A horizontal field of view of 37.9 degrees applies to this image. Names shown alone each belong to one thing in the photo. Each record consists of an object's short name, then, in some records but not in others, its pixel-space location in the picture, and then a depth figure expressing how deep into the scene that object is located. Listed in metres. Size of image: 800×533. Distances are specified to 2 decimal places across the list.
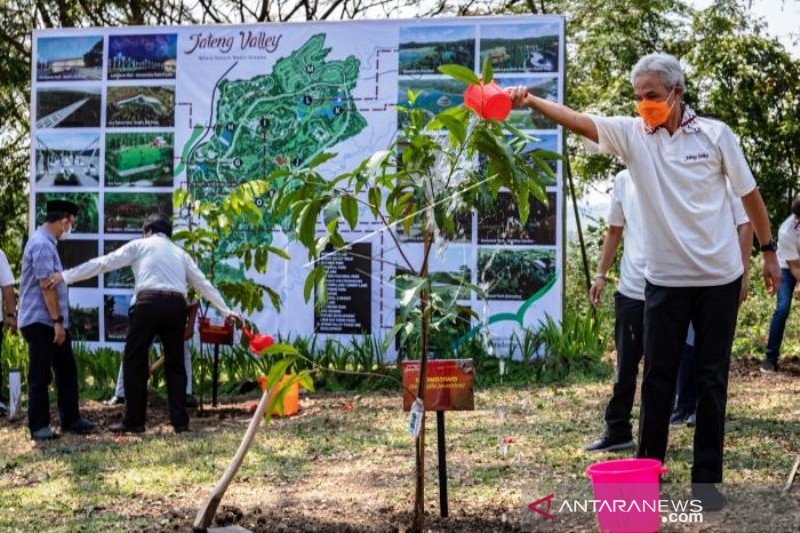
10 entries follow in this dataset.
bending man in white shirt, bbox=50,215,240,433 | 7.89
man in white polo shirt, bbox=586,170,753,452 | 6.07
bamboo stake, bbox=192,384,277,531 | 4.23
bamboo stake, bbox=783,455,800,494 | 4.68
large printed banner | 9.97
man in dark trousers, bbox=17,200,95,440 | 7.93
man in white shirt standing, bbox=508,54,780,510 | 4.52
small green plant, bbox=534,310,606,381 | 9.76
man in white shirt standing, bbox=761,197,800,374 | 9.70
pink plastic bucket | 3.88
